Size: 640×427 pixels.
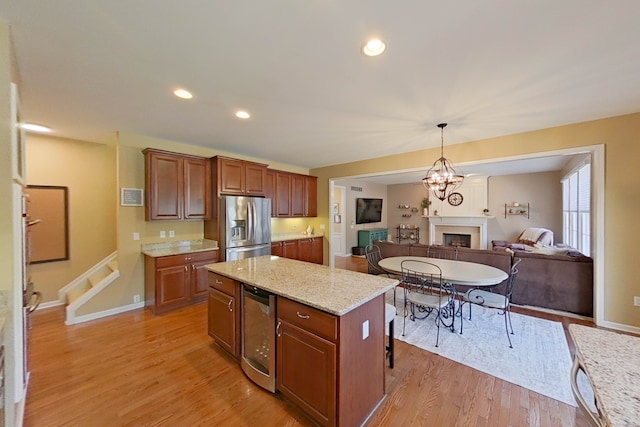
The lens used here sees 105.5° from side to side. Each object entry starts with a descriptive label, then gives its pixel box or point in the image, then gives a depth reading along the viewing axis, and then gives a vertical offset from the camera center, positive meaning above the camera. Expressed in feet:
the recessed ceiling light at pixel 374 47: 5.59 +3.92
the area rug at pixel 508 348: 7.02 -4.79
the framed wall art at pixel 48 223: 11.91 -0.56
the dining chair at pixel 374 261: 13.72 -2.77
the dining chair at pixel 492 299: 9.11 -3.38
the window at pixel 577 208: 15.46 +0.34
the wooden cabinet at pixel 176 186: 11.89 +1.36
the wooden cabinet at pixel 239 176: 13.62 +2.14
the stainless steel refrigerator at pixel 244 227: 13.37 -0.86
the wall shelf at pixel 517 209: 23.54 +0.33
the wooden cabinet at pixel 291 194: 17.33 +1.42
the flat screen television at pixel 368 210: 28.17 +0.27
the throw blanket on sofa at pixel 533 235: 20.08 -1.95
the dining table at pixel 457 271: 9.02 -2.45
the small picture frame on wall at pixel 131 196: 11.75 +0.77
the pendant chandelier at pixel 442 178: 12.06 +1.72
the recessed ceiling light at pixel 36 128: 10.67 +3.84
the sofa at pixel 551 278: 10.94 -3.11
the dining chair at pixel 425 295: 9.21 -3.29
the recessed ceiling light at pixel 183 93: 7.85 +3.91
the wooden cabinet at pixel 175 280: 11.36 -3.36
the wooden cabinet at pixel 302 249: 16.72 -2.71
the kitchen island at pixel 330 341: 4.93 -2.87
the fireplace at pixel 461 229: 24.84 -1.76
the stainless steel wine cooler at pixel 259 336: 6.26 -3.49
